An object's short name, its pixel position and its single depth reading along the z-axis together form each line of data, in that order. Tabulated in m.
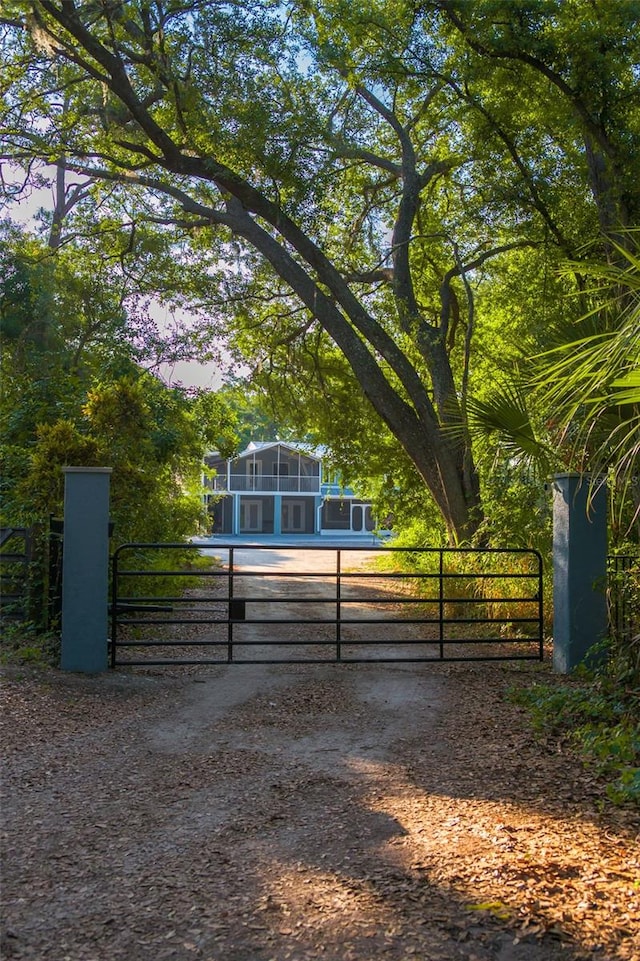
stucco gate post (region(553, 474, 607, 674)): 8.15
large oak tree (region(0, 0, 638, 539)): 9.82
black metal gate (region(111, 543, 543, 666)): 8.45
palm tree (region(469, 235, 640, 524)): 4.60
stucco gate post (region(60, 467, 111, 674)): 7.71
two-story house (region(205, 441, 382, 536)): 43.28
